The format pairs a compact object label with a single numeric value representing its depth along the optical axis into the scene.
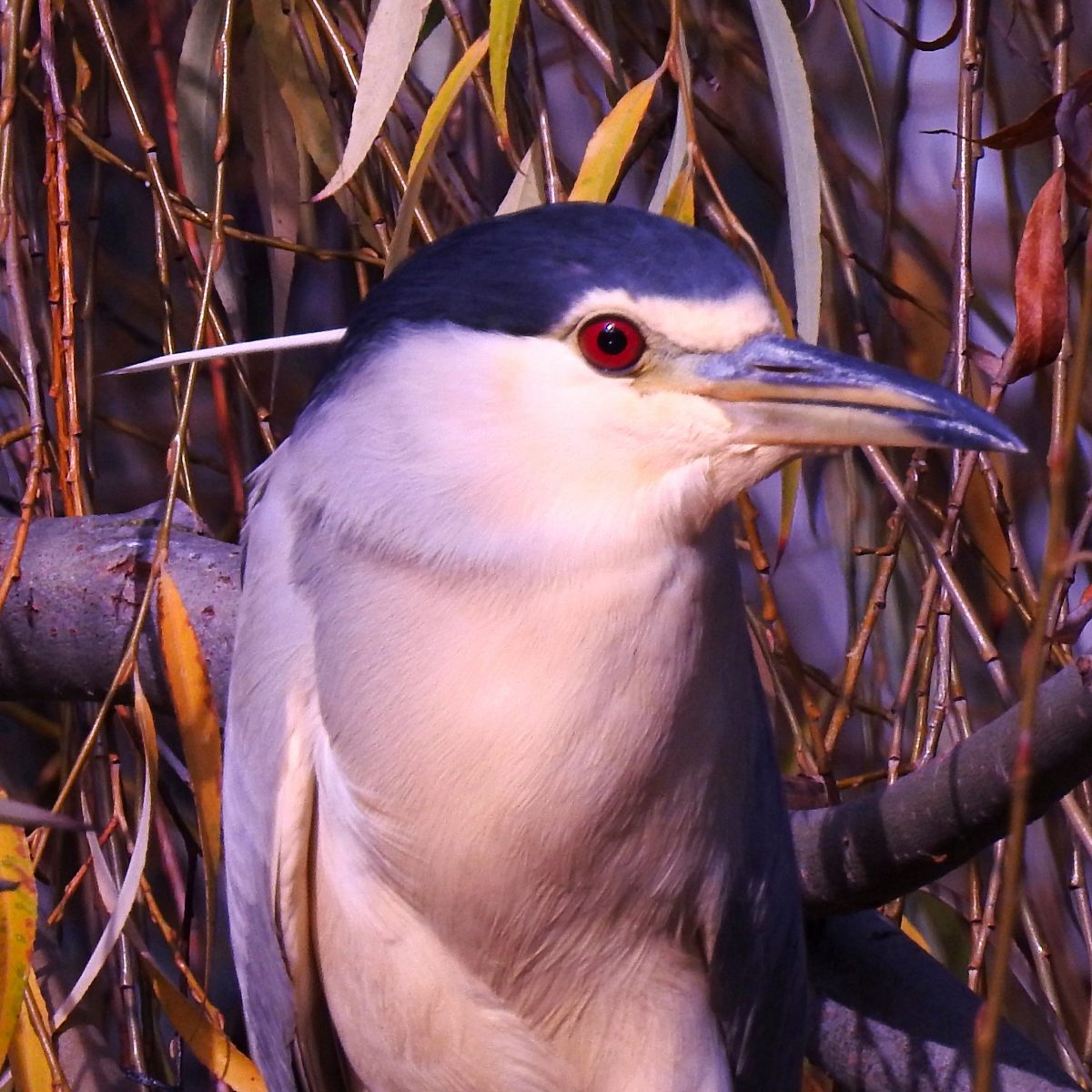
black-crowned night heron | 4.63
